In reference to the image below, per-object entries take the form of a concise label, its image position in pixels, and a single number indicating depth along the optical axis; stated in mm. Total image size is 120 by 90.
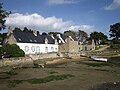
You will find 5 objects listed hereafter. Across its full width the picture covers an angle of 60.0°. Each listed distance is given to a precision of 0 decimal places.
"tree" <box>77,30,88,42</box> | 61819
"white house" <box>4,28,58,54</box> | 27251
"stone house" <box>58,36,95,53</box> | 36529
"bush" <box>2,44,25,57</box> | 20830
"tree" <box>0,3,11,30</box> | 21587
